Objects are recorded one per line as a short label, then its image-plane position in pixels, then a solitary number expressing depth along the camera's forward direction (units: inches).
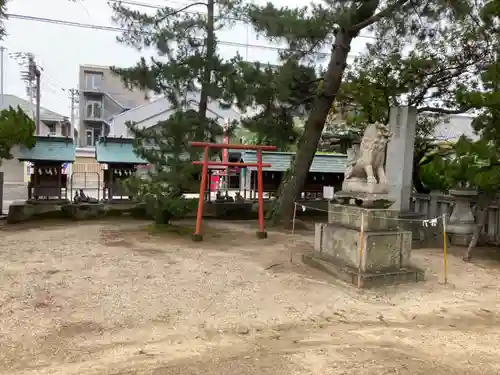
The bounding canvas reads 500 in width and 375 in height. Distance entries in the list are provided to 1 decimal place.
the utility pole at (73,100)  1430.9
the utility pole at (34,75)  972.6
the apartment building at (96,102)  1576.0
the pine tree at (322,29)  406.0
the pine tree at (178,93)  385.7
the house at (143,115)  1218.6
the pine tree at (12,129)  417.4
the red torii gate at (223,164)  373.7
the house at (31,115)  1138.0
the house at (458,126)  1113.4
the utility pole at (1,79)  1045.3
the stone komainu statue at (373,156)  288.0
